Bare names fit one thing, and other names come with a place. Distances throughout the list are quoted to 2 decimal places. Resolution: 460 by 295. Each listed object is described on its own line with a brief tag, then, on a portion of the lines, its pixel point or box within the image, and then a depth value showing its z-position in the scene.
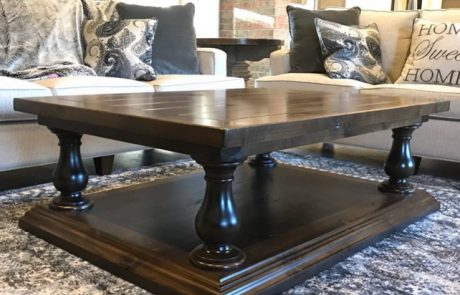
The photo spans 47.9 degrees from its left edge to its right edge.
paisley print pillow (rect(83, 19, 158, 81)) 2.62
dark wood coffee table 1.11
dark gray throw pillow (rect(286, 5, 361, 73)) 3.05
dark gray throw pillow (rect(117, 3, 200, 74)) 2.92
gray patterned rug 1.22
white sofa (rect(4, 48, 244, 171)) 1.89
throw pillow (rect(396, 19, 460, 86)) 2.63
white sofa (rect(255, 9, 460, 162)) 2.34
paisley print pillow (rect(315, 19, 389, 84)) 2.84
